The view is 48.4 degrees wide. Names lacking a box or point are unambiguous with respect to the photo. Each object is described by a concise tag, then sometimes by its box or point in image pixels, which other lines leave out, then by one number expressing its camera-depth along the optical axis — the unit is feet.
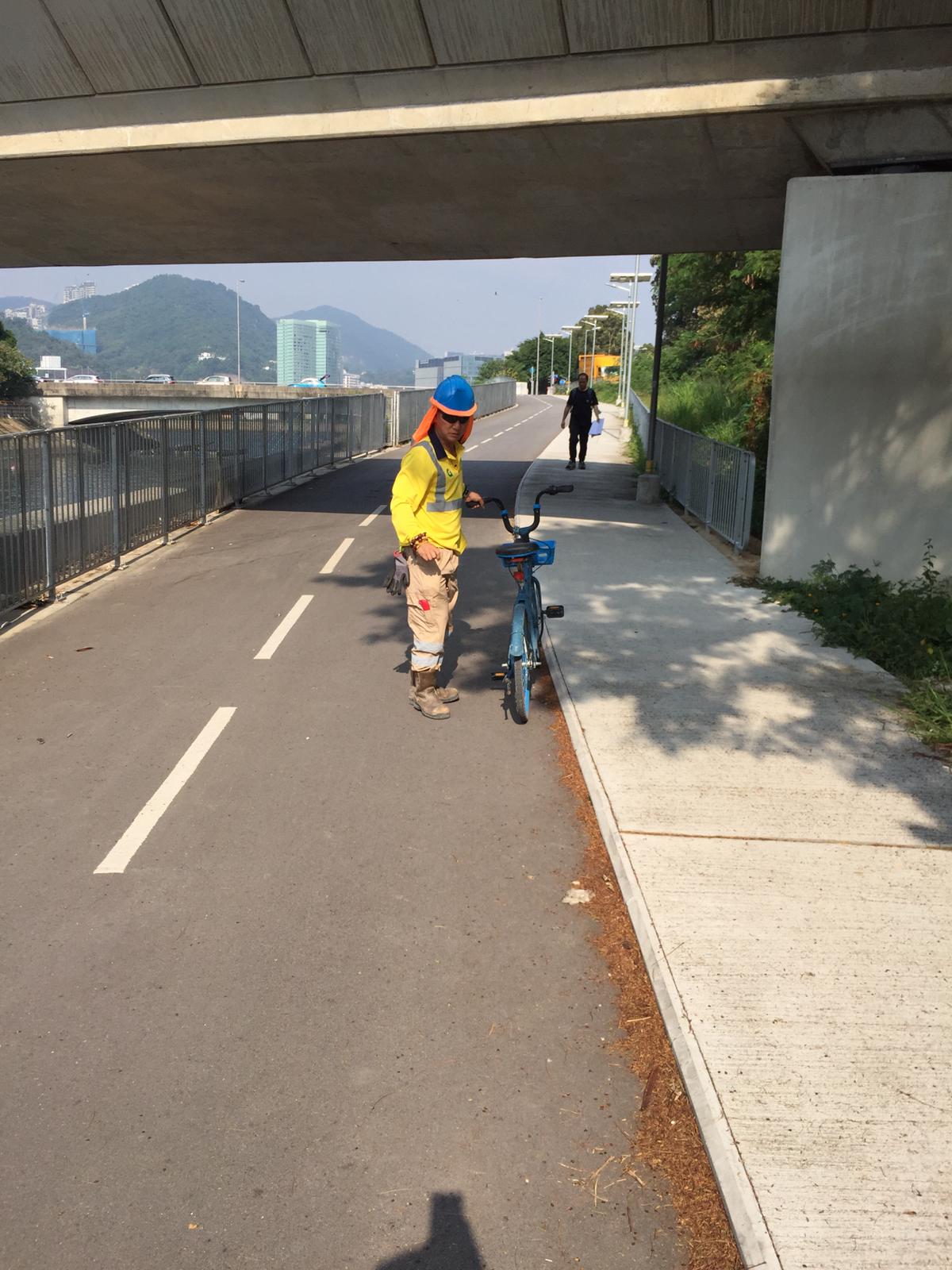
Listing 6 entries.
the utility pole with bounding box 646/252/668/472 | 65.21
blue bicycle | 23.40
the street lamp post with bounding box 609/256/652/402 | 138.31
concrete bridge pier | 34.78
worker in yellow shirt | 22.52
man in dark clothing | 74.84
